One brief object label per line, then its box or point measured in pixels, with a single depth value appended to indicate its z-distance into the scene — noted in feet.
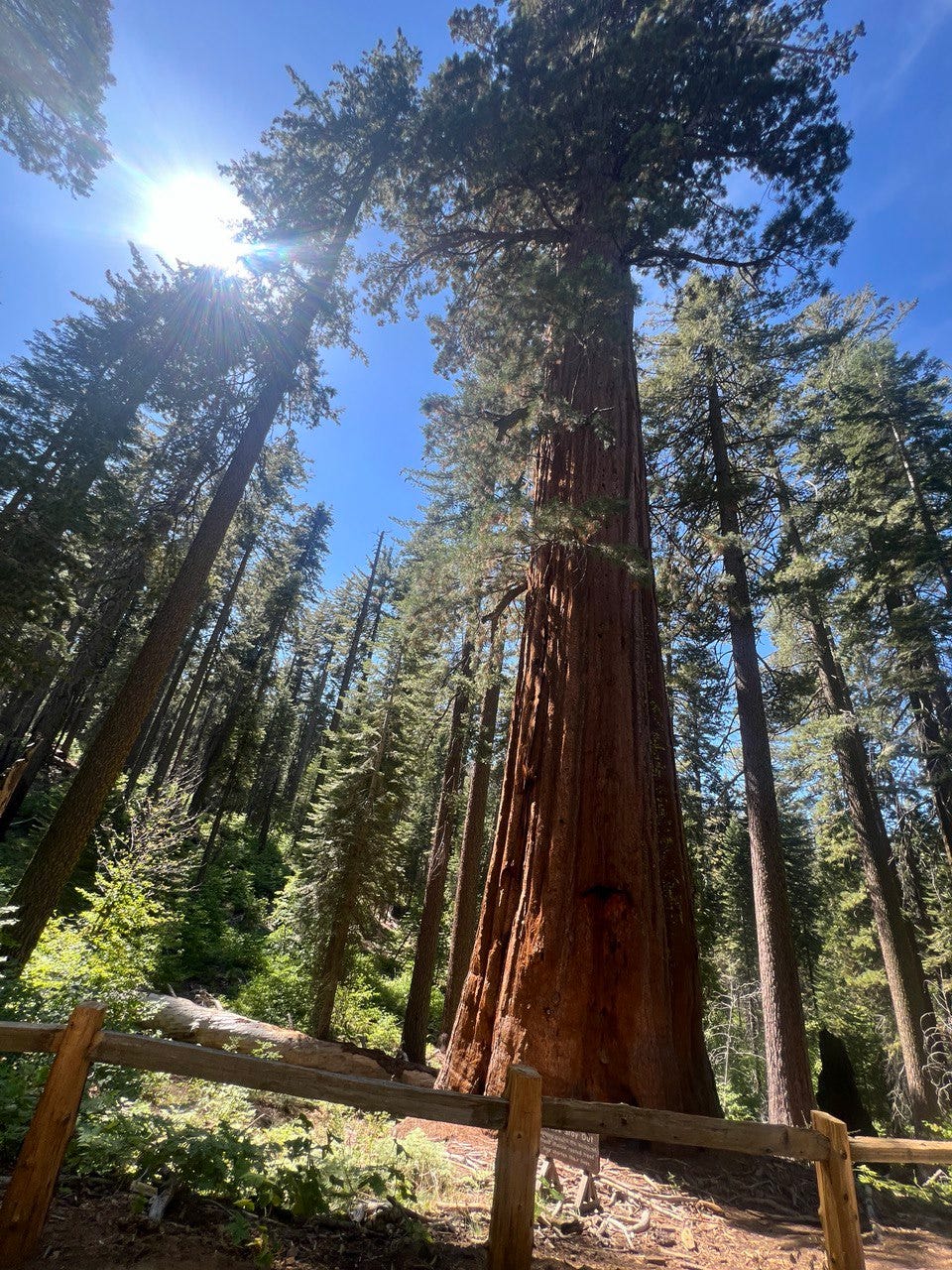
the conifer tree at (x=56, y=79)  32.30
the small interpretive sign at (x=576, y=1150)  9.89
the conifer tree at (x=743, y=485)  24.80
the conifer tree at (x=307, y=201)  30.48
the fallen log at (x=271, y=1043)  29.27
